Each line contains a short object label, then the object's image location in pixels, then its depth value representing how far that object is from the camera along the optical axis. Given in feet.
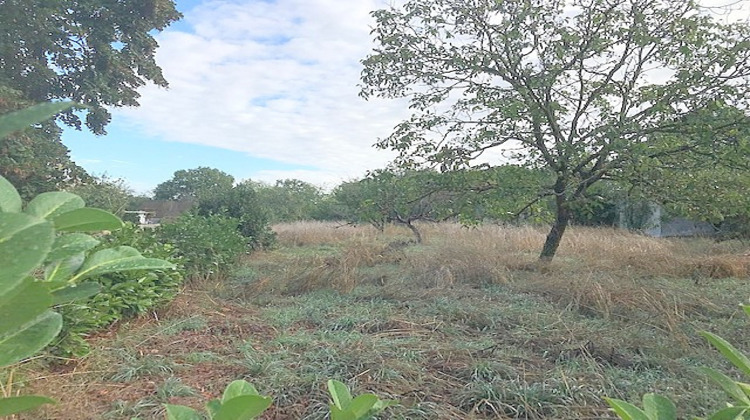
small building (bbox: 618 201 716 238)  49.96
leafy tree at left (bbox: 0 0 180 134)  47.01
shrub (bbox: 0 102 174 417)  1.20
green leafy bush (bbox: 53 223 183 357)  9.44
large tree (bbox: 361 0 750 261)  18.98
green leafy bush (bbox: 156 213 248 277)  20.21
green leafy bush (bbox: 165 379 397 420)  1.68
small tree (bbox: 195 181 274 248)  39.45
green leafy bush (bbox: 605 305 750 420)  2.14
